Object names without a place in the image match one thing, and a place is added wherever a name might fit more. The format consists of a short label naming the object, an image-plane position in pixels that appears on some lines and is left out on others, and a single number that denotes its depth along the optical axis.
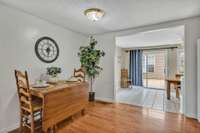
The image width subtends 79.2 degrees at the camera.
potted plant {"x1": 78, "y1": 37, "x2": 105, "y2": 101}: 3.64
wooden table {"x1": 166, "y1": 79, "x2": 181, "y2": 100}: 4.11
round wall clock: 2.77
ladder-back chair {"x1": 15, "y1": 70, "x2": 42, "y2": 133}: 1.91
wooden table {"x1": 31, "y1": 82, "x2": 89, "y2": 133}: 1.98
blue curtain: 6.64
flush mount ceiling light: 2.29
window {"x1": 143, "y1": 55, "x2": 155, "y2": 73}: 6.57
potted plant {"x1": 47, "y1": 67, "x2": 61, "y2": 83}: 2.84
